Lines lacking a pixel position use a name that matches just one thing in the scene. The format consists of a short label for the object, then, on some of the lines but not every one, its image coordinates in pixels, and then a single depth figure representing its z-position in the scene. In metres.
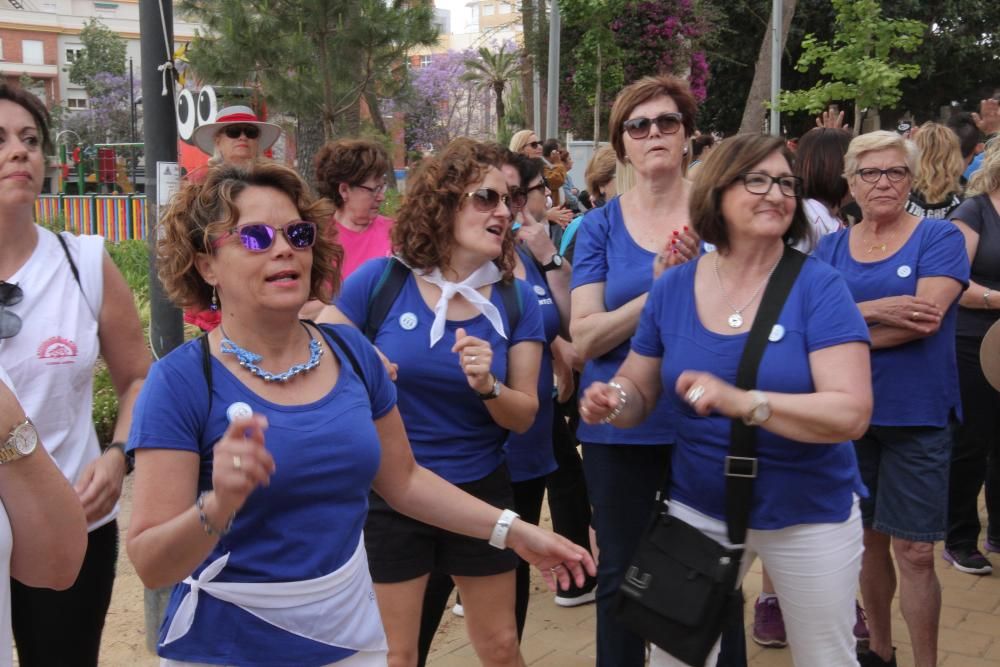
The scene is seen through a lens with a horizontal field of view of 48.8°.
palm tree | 46.47
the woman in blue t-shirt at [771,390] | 2.91
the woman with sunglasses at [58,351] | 2.88
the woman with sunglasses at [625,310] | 3.73
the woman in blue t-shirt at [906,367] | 4.04
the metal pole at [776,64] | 15.86
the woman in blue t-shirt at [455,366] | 3.48
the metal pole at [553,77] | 16.69
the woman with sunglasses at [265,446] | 2.26
